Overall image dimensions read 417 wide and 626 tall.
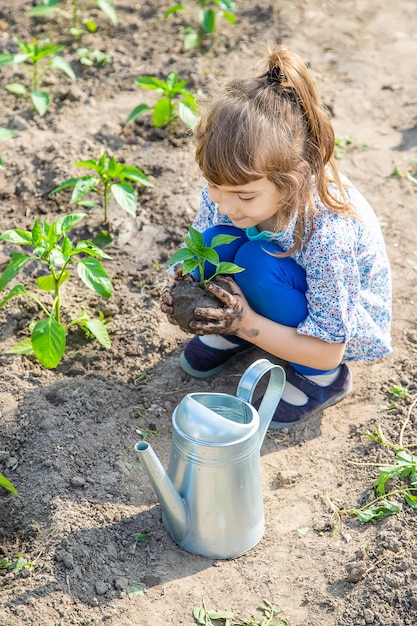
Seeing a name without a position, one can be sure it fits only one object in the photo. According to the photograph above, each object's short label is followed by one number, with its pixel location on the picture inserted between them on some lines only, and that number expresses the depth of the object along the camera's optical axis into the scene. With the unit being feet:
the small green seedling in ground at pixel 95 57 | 13.50
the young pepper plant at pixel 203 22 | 13.79
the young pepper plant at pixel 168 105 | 11.12
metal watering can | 6.26
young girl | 7.12
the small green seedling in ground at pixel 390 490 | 7.22
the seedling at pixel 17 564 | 6.64
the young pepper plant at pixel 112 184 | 9.66
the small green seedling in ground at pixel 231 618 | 6.38
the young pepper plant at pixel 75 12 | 13.26
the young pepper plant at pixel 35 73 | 11.43
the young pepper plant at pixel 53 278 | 8.00
